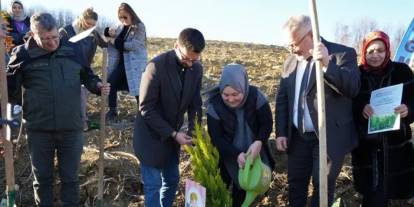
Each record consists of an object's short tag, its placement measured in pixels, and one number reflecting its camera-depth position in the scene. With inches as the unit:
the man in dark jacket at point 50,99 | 132.2
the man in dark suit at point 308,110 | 113.1
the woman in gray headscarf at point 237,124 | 129.7
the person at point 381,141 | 126.0
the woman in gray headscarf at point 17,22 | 236.7
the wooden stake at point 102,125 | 146.9
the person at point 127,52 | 214.4
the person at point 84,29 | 154.3
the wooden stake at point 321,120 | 85.6
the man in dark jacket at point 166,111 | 125.6
